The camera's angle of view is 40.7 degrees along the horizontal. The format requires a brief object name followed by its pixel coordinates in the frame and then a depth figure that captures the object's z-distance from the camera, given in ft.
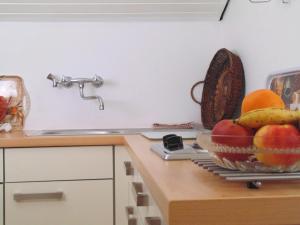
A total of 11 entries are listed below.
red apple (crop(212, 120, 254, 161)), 2.16
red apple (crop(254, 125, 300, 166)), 2.05
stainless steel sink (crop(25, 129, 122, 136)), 6.61
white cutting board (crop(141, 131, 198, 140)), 5.03
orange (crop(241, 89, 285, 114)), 2.40
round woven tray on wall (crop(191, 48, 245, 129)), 6.13
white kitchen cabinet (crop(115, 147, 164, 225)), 2.78
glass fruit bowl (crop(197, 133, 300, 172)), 2.06
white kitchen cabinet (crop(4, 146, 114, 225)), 5.58
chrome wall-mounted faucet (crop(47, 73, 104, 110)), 7.07
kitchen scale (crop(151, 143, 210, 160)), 3.12
